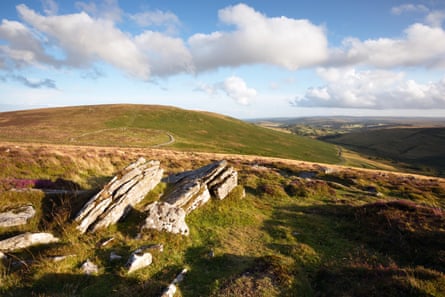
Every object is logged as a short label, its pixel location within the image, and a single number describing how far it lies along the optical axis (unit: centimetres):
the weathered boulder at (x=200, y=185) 1688
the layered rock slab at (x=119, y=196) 1282
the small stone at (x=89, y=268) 938
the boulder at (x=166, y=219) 1313
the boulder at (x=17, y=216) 1189
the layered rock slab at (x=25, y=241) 1031
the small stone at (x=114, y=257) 1031
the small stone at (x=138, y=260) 966
